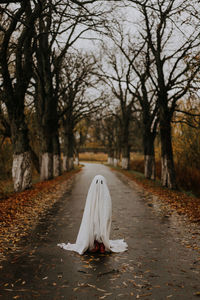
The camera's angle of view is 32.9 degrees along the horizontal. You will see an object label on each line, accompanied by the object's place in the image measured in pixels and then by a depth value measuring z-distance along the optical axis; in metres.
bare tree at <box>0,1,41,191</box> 16.32
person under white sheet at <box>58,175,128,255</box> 6.72
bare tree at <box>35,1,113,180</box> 22.56
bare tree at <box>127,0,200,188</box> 18.95
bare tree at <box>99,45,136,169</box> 35.22
